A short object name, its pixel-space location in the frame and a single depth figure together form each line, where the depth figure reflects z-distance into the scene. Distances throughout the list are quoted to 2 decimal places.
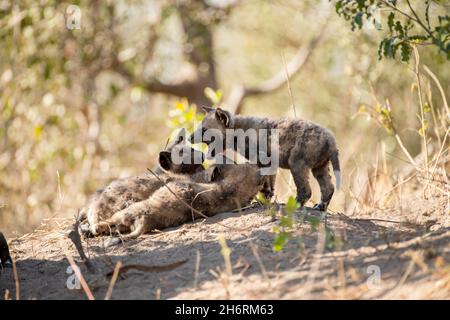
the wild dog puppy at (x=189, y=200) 11.67
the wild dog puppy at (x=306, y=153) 12.55
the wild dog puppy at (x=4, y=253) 10.58
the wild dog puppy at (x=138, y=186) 12.36
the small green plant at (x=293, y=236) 8.70
